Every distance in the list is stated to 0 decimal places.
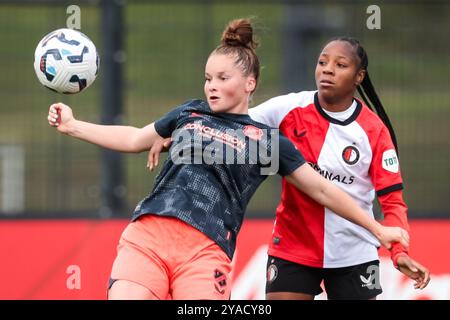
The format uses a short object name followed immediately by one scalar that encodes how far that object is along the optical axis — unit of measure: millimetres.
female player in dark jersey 9680
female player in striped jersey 11062
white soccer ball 10484
